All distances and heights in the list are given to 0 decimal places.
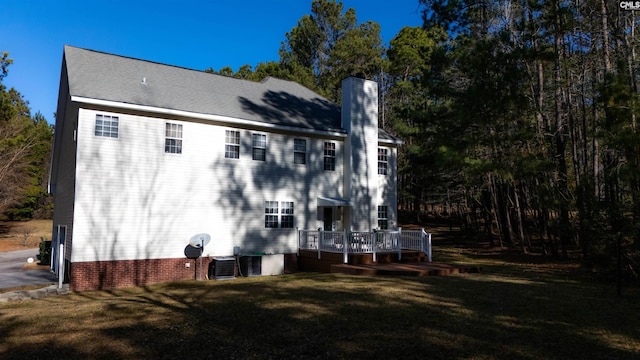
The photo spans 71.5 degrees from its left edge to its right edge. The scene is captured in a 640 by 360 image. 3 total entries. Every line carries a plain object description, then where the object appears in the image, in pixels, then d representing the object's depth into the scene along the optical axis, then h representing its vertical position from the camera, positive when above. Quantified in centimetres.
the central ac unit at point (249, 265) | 1705 -149
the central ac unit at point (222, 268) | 1628 -155
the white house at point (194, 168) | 1470 +225
